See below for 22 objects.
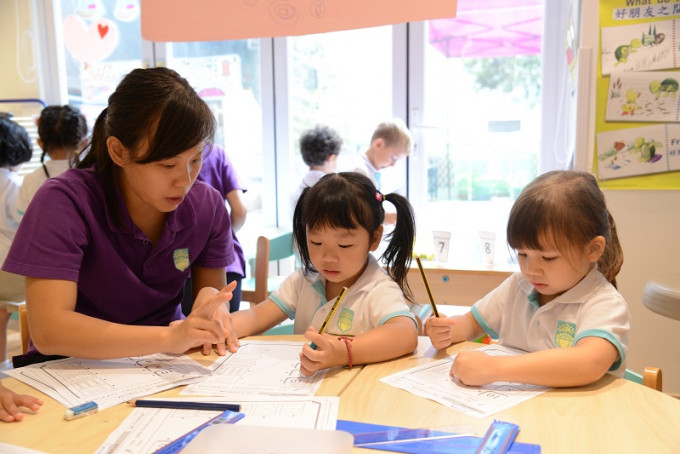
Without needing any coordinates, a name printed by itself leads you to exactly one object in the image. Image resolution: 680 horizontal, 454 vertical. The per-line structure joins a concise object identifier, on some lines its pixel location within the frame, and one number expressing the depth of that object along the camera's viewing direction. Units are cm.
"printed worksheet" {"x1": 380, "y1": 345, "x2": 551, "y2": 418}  97
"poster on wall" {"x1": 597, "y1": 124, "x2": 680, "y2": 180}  235
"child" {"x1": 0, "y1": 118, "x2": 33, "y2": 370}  305
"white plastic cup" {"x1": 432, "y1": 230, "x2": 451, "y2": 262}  272
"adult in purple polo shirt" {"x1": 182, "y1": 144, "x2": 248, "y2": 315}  252
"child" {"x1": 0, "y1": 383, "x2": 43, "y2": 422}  94
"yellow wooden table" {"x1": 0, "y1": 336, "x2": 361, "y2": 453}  86
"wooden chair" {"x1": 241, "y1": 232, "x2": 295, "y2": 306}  219
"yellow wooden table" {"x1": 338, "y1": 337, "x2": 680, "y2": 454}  85
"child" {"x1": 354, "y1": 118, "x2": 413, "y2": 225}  322
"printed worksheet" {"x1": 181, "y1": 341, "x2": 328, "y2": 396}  104
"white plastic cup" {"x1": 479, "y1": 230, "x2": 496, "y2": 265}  269
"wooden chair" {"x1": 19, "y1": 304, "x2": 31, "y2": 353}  137
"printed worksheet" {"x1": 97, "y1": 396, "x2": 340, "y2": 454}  85
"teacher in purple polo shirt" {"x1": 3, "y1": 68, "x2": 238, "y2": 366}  115
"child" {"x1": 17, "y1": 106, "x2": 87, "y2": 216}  272
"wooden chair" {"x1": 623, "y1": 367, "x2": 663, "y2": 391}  108
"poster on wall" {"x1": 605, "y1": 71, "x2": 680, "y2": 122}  232
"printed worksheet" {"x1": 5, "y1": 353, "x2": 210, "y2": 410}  103
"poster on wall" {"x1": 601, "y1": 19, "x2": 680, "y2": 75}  229
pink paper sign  126
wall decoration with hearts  404
